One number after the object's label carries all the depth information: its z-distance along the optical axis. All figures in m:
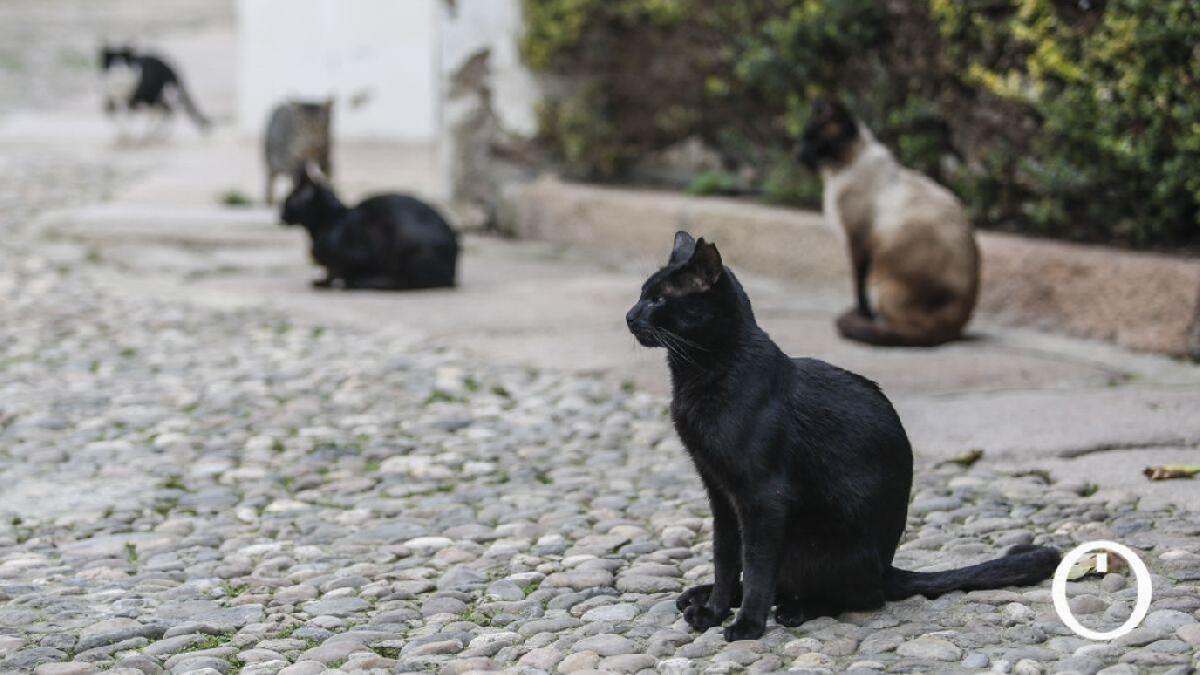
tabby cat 9.97
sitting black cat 2.62
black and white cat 16.41
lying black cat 6.93
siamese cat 5.37
